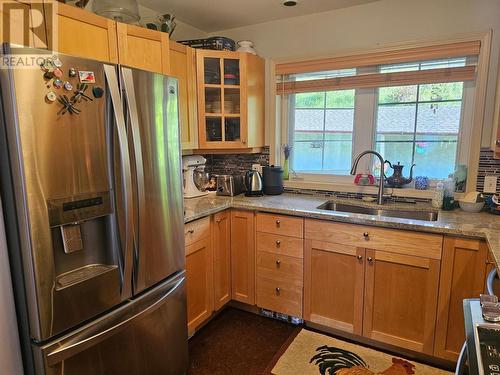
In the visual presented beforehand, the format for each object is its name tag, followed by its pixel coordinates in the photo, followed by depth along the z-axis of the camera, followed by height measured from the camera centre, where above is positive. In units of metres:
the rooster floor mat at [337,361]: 1.94 -1.34
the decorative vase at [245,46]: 2.68 +0.72
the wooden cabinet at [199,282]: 2.12 -0.94
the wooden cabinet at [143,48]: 1.82 +0.51
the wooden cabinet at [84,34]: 1.53 +0.50
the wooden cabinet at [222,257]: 2.37 -0.86
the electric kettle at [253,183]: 2.63 -0.35
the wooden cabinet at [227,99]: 2.54 +0.30
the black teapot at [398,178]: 2.44 -0.29
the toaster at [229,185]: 2.68 -0.38
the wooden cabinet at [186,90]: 2.32 +0.34
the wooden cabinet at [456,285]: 1.76 -0.79
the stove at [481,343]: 0.64 -0.43
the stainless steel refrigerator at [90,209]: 1.08 -0.27
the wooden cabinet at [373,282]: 1.92 -0.88
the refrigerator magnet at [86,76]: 1.19 +0.22
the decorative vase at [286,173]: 2.92 -0.30
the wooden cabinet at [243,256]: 2.45 -0.87
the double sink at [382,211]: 2.22 -0.51
